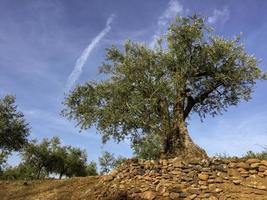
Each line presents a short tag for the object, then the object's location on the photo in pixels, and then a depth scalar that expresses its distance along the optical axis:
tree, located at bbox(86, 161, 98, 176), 45.14
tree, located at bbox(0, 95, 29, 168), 27.66
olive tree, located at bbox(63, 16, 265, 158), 16.91
